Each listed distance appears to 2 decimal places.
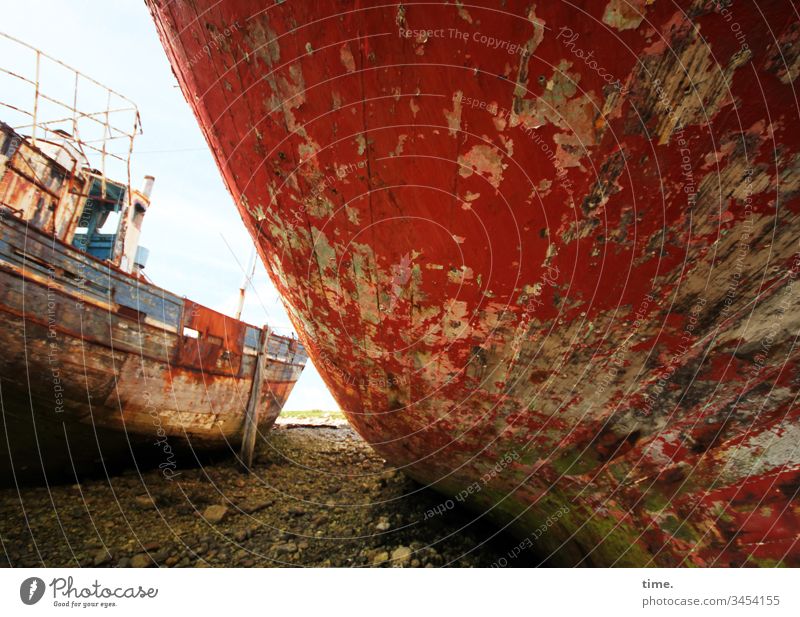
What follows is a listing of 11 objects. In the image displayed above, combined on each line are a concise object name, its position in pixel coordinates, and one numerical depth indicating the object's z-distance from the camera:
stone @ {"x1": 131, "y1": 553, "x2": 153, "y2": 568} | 2.83
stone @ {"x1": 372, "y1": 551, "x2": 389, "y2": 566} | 2.68
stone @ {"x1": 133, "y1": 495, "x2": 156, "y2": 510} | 3.67
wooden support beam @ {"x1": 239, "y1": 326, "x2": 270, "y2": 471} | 5.49
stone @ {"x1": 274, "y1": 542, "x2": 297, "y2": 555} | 2.98
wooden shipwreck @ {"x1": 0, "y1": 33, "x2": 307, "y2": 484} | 3.26
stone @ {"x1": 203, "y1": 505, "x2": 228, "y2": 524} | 3.57
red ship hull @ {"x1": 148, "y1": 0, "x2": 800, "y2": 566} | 0.97
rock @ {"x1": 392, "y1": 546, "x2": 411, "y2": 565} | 2.64
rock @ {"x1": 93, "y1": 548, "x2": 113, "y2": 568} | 2.79
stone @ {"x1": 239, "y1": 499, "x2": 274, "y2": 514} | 3.86
